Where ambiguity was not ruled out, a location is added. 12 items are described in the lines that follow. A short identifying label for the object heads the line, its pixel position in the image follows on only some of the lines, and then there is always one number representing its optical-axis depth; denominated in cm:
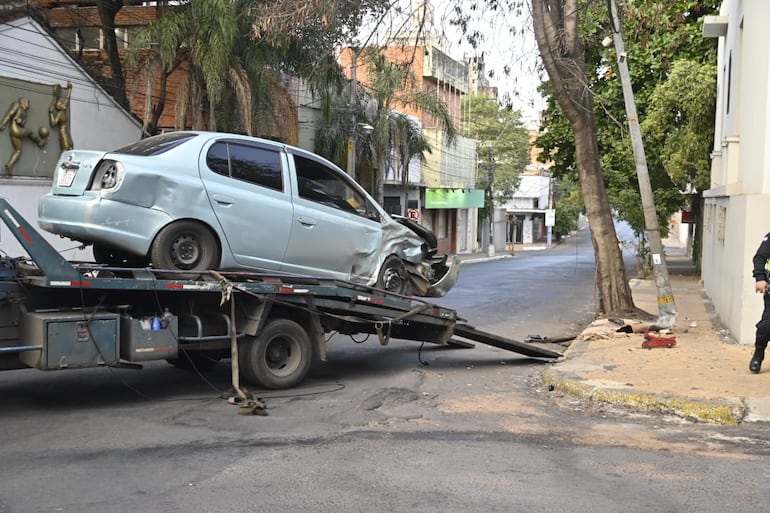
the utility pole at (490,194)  5359
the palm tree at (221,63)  1777
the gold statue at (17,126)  1823
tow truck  727
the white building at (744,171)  1146
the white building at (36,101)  1820
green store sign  4834
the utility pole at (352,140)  3014
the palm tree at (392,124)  3012
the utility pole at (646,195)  1388
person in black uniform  892
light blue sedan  789
